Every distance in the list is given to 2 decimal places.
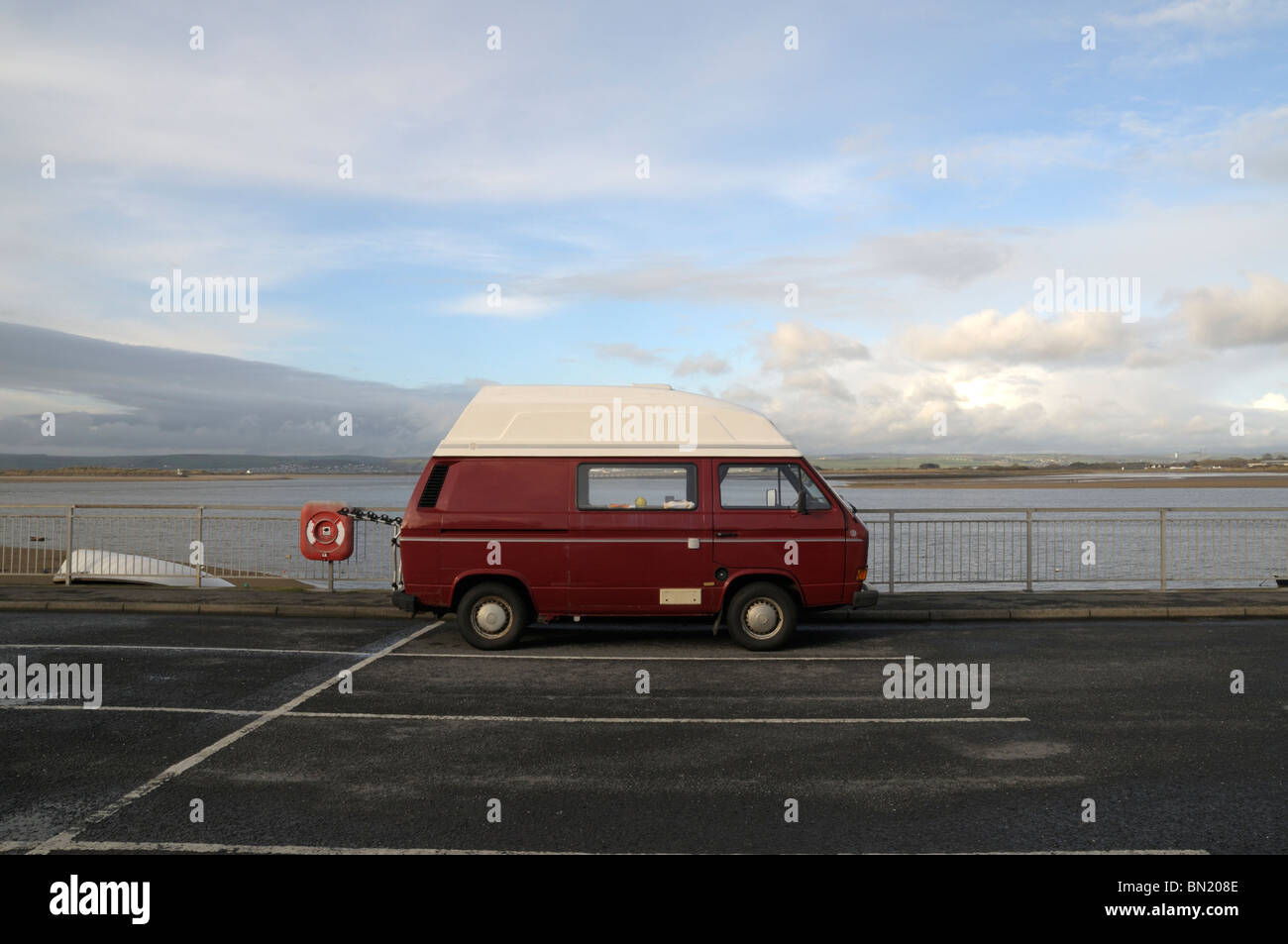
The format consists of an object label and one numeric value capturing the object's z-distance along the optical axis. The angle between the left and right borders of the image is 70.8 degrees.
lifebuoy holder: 11.32
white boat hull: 14.30
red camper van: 9.41
